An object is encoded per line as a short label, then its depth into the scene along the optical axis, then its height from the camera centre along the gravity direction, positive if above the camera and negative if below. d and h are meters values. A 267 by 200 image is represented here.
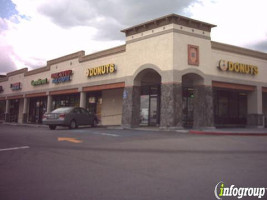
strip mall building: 18.58 +3.65
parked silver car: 18.72 +0.16
